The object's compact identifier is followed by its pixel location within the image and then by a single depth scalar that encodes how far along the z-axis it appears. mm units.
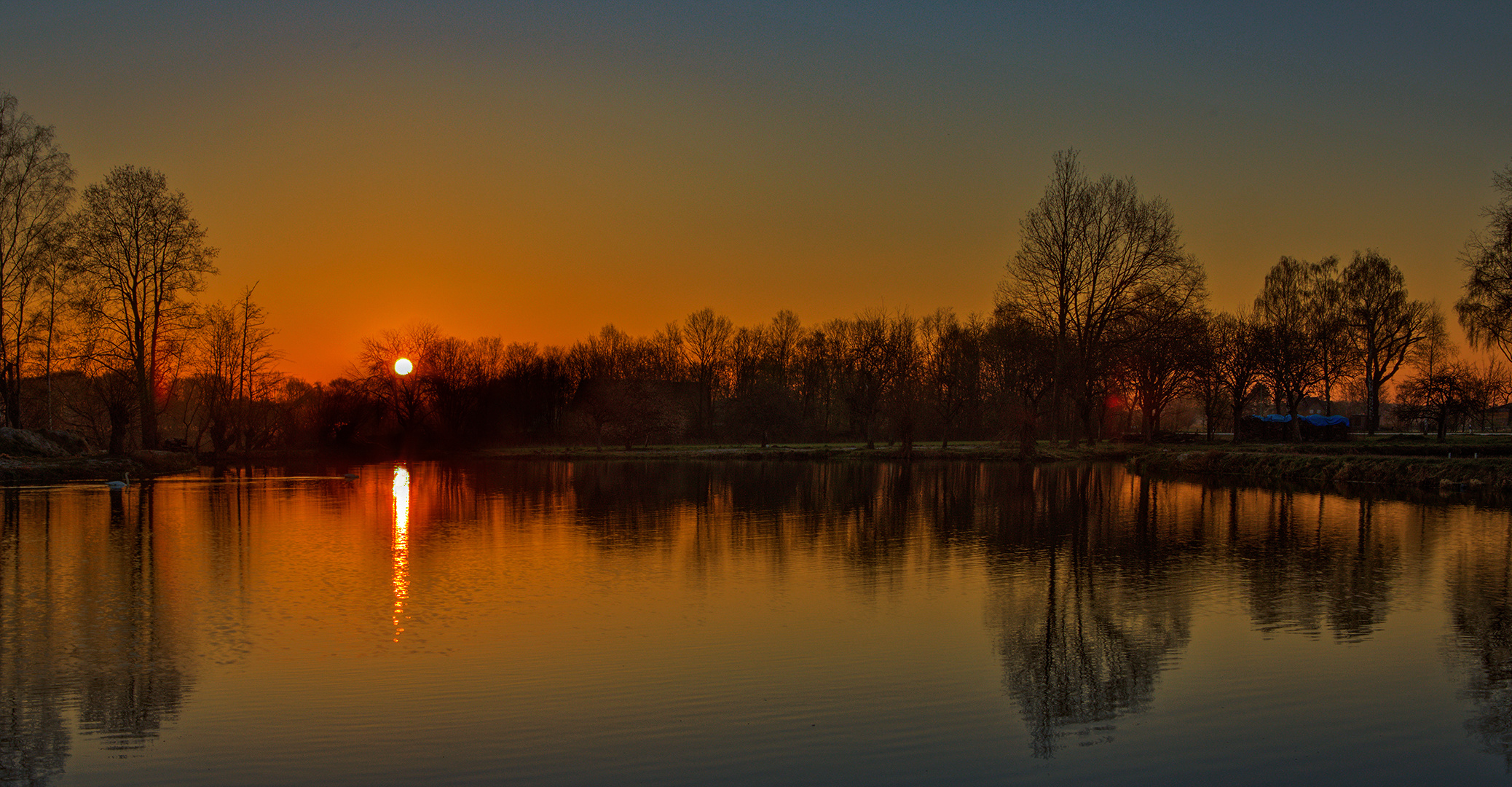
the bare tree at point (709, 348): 88875
